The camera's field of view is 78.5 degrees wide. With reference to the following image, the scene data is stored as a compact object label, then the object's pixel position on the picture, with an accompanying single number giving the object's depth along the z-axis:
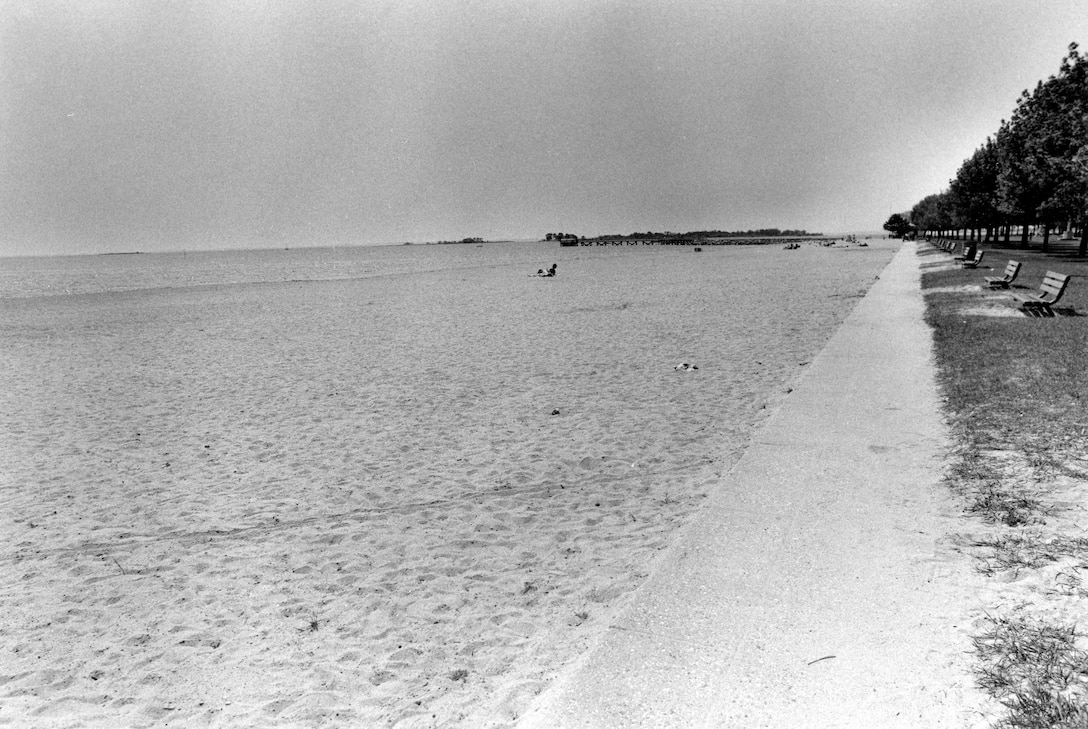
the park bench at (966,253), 30.79
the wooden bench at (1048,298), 12.73
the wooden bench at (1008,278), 17.72
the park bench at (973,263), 26.82
